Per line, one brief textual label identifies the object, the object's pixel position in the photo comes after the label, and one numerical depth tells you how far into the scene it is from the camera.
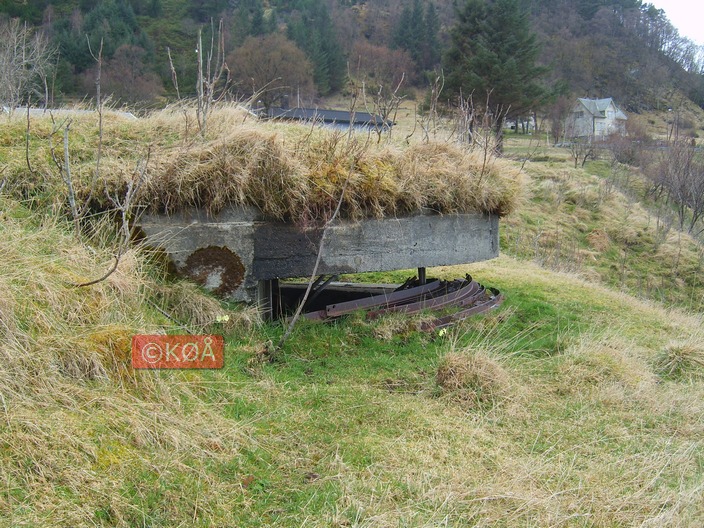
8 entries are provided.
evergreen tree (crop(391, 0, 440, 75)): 55.52
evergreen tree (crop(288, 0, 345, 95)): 45.96
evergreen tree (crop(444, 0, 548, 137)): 32.81
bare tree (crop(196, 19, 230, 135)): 5.80
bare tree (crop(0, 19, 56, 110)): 11.07
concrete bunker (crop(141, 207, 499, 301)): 5.47
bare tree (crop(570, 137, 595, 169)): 33.38
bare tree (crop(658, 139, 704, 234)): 26.28
